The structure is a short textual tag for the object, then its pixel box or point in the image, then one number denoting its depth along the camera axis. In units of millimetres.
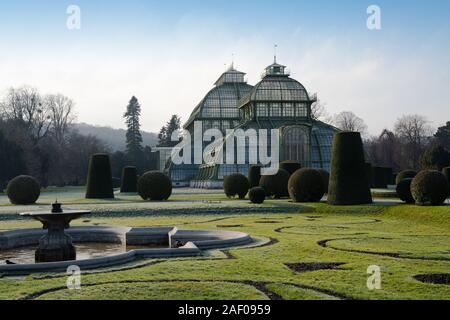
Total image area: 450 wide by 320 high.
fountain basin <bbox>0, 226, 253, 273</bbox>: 12578
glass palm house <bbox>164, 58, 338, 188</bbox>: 59594
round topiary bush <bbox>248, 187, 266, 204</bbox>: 32875
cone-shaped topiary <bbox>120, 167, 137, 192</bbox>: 52906
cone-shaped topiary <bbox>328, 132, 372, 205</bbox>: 29750
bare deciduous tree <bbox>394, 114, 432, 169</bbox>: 85812
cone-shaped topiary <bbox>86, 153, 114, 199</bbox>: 39531
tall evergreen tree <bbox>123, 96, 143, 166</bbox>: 100619
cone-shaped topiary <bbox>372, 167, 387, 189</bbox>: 55781
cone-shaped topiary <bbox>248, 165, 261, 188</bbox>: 44281
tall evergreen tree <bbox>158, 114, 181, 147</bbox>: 108488
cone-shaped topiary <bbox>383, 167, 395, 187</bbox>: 56419
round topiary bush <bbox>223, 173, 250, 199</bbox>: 39312
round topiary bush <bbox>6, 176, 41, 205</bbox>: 35812
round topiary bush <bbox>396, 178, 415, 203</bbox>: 30562
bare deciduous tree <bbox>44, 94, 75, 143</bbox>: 88588
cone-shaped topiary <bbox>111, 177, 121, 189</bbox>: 76312
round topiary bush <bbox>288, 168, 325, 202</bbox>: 32781
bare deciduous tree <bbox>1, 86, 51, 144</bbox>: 81369
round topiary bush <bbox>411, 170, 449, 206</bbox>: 26125
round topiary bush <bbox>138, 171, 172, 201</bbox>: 37562
